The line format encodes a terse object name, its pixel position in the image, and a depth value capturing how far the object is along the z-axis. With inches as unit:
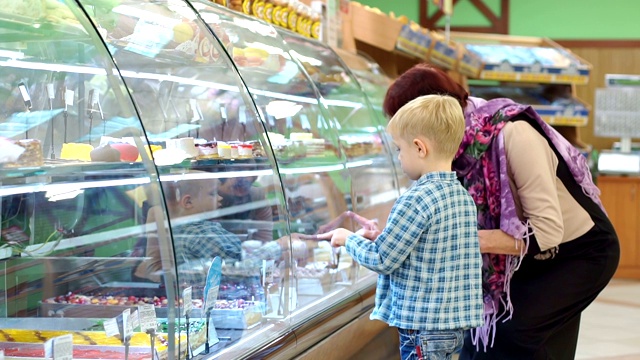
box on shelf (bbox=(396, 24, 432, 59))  216.4
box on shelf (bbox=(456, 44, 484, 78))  289.6
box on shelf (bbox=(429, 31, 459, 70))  250.3
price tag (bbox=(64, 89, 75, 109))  87.9
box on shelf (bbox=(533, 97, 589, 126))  326.4
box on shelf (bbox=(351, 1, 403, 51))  190.7
